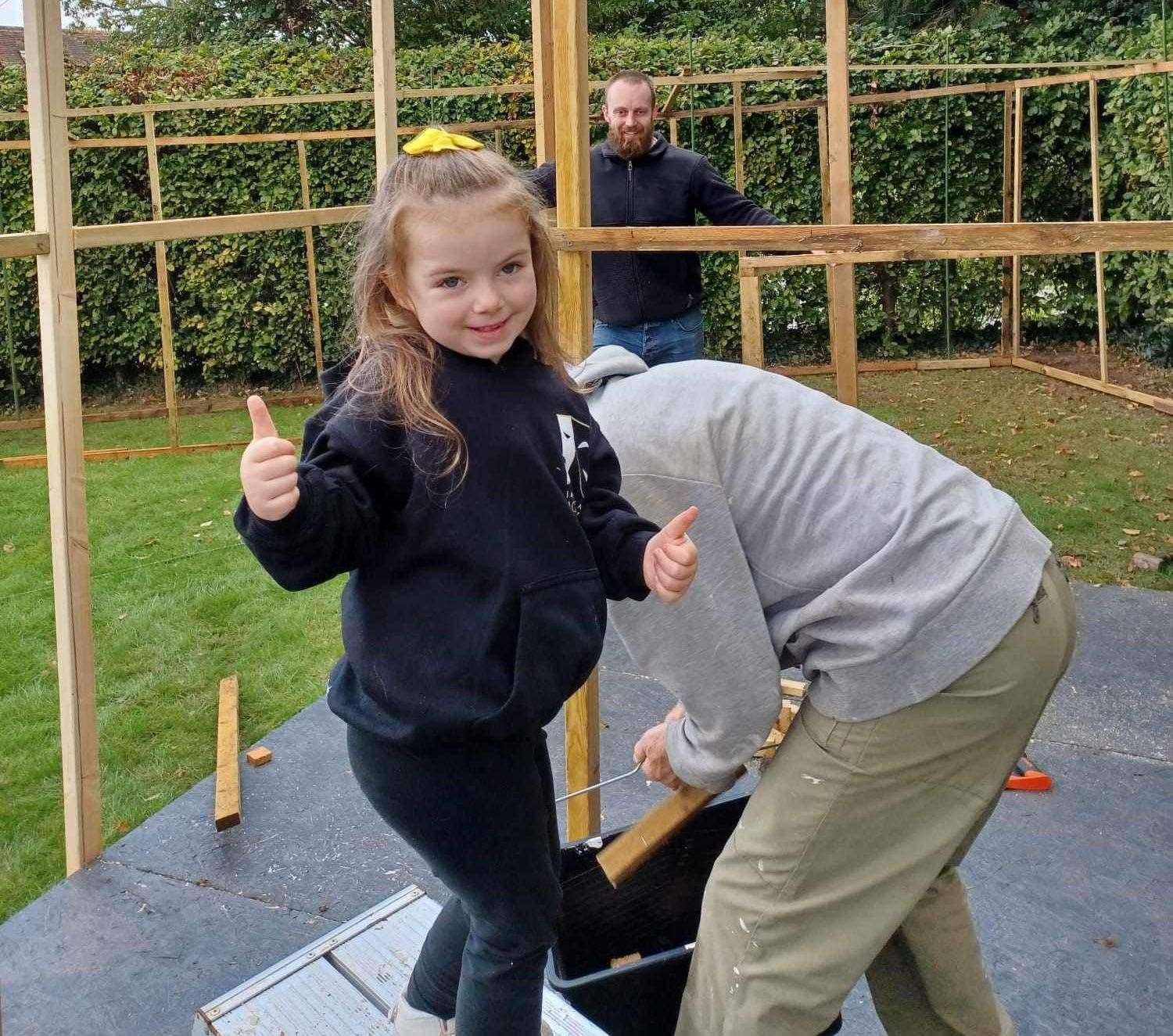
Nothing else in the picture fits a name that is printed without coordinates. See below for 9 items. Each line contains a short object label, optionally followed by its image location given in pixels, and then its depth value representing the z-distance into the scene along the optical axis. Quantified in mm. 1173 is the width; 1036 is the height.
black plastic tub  1938
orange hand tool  3051
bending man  1478
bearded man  4922
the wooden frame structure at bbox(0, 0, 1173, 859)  1877
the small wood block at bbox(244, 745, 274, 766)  3373
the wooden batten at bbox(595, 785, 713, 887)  1787
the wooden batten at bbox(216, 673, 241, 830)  3012
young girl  1399
